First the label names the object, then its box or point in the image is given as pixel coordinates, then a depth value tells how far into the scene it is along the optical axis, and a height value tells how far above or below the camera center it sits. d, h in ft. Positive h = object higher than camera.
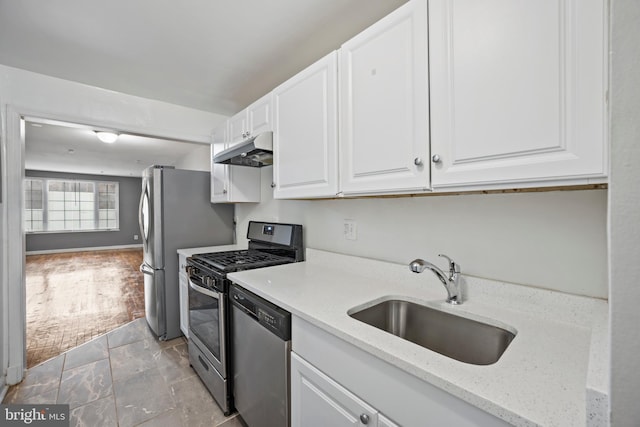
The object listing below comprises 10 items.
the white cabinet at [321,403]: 2.89 -2.23
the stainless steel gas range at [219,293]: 5.58 -1.76
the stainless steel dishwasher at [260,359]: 4.03 -2.42
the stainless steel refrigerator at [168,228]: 8.78 -0.54
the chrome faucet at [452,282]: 3.81 -0.99
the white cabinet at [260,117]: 6.27 +2.28
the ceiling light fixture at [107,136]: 11.35 +3.21
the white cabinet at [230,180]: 8.41 +1.01
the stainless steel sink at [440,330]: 3.38 -1.63
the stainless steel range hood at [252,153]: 5.98 +1.45
